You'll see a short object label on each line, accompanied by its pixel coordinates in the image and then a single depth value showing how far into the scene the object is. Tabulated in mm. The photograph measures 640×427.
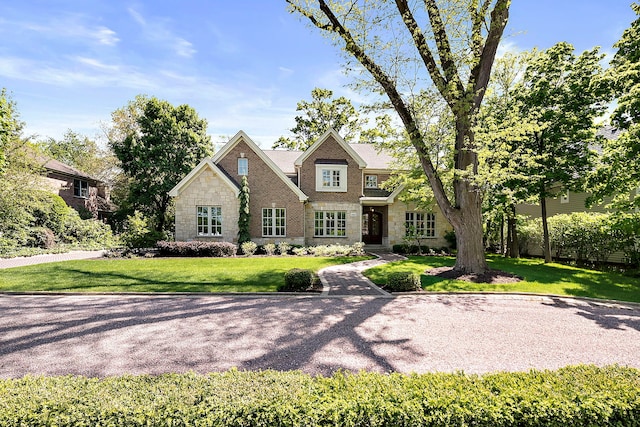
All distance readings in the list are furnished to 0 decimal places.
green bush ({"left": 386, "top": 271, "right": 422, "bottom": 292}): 10492
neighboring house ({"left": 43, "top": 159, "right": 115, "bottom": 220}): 28641
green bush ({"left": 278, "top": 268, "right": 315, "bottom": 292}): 10359
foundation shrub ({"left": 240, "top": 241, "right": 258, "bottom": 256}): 19766
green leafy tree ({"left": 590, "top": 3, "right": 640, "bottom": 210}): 11711
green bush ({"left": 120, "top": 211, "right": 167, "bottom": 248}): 20266
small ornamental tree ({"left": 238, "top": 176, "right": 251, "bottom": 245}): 20891
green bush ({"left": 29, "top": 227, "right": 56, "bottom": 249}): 21141
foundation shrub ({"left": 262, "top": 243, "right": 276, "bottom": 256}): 20359
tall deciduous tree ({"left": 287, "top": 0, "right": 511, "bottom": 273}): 11445
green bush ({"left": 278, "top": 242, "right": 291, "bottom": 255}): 20467
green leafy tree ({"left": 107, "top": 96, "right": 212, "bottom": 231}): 27703
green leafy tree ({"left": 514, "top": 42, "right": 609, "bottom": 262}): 15984
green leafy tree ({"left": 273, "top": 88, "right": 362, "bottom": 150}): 41094
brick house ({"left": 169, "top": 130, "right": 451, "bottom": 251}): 21484
